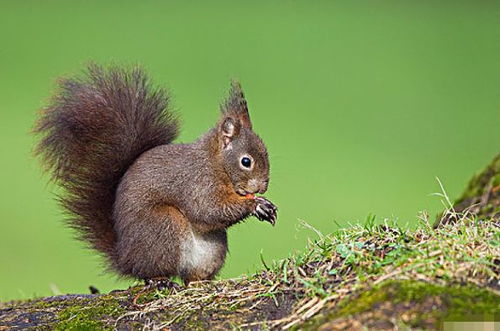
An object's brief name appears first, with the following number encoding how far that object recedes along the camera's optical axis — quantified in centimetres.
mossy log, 465
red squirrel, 487
